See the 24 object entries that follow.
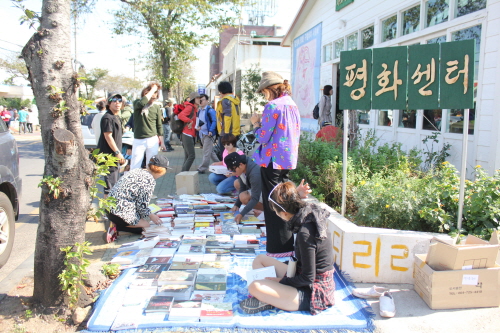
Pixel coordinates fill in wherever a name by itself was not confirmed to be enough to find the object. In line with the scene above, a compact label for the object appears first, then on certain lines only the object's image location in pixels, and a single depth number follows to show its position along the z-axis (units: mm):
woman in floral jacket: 3975
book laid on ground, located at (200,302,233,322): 2994
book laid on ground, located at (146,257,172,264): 3993
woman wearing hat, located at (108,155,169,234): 4652
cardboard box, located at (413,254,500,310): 3107
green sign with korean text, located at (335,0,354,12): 9771
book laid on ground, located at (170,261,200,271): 3690
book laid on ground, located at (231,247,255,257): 4270
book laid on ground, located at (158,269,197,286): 3404
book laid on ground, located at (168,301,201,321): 2994
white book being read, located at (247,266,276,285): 3360
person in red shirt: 8567
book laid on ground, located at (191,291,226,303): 3250
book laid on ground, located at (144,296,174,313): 3094
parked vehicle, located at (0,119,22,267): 4035
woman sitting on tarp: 2881
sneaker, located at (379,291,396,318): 3057
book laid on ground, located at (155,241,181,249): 4434
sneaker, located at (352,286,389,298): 3340
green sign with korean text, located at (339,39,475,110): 3852
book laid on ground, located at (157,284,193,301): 3264
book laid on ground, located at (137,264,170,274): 3801
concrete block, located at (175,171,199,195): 7082
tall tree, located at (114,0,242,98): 15023
